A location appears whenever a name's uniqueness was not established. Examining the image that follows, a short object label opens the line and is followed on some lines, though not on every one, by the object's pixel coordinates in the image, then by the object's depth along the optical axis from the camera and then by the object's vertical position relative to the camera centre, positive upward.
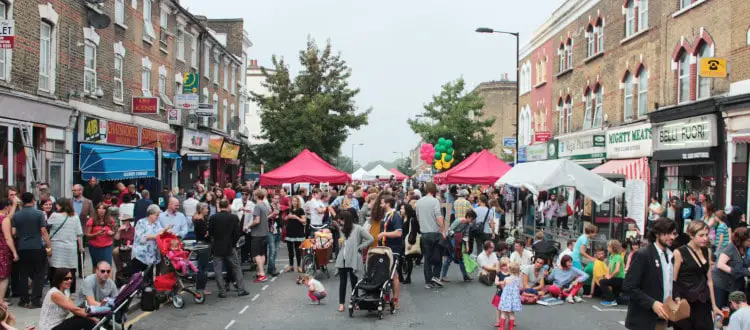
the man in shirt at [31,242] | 10.55 -1.22
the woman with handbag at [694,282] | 6.77 -1.07
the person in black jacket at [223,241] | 12.06 -1.34
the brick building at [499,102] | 62.38 +5.93
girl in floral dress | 9.74 -1.84
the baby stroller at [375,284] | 10.60 -1.79
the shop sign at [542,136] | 33.03 +1.49
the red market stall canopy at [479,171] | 21.89 -0.12
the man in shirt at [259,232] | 14.14 -1.36
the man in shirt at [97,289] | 8.37 -1.54
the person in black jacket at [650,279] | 6.48 -1.00
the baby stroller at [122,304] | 8.44 -1.72
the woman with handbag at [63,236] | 10.91 -1.17
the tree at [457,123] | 48.25 +3.03
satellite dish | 20.17 +3.99
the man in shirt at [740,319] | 7.17 -1.50
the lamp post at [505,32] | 28.89 +5.58
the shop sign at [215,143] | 35.47 +0.98
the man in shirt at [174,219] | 12.64 -1.02
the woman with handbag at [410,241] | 13.70 -1.46
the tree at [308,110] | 38.09 +3.01
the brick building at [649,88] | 18.91 +2.78
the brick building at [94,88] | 16.80 +2.10
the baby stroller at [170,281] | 11.14 -1.88
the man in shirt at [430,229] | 13.27 -1.18
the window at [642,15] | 24.43 +5.40
